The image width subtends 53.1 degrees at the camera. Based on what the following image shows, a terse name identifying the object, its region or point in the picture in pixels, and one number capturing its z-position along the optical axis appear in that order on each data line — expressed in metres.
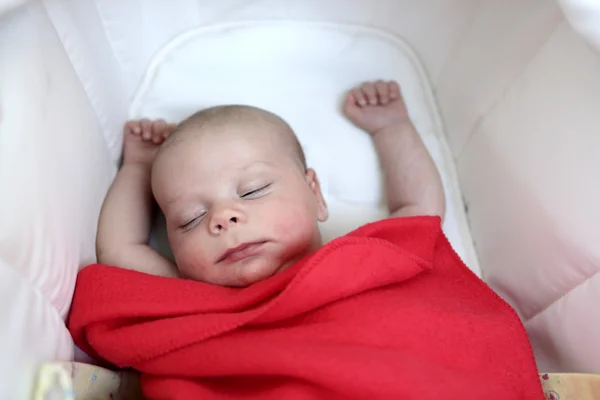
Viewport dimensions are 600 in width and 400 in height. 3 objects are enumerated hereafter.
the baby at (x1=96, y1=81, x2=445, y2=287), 0.83
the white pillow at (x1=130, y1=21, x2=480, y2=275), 1.11
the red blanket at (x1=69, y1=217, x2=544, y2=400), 0.69
